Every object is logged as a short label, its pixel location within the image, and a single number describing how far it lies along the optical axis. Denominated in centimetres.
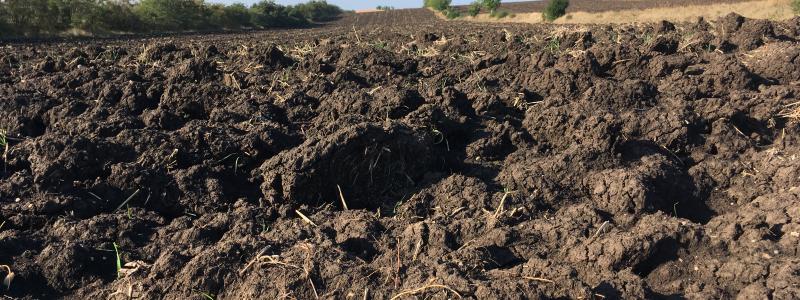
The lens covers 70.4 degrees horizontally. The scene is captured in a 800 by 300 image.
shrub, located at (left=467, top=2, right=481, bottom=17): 6002
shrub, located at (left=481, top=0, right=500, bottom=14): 5747
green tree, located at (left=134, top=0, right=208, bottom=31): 3366
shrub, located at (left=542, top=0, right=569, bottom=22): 4162
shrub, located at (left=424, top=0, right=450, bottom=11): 7436
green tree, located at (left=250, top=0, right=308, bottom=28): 4784
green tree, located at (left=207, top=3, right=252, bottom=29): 4103
